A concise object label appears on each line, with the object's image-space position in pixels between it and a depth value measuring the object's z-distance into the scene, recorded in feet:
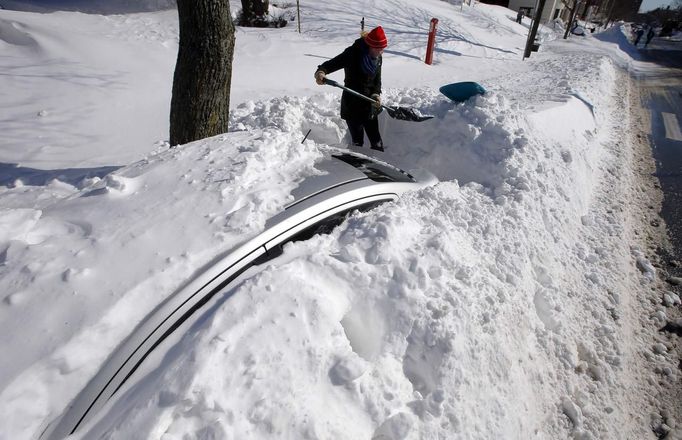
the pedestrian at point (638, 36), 104.53
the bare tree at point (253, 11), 38.09
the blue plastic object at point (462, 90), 15.44
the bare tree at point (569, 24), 93.97
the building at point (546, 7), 118.73
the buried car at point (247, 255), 4.27
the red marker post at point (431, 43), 36.09
